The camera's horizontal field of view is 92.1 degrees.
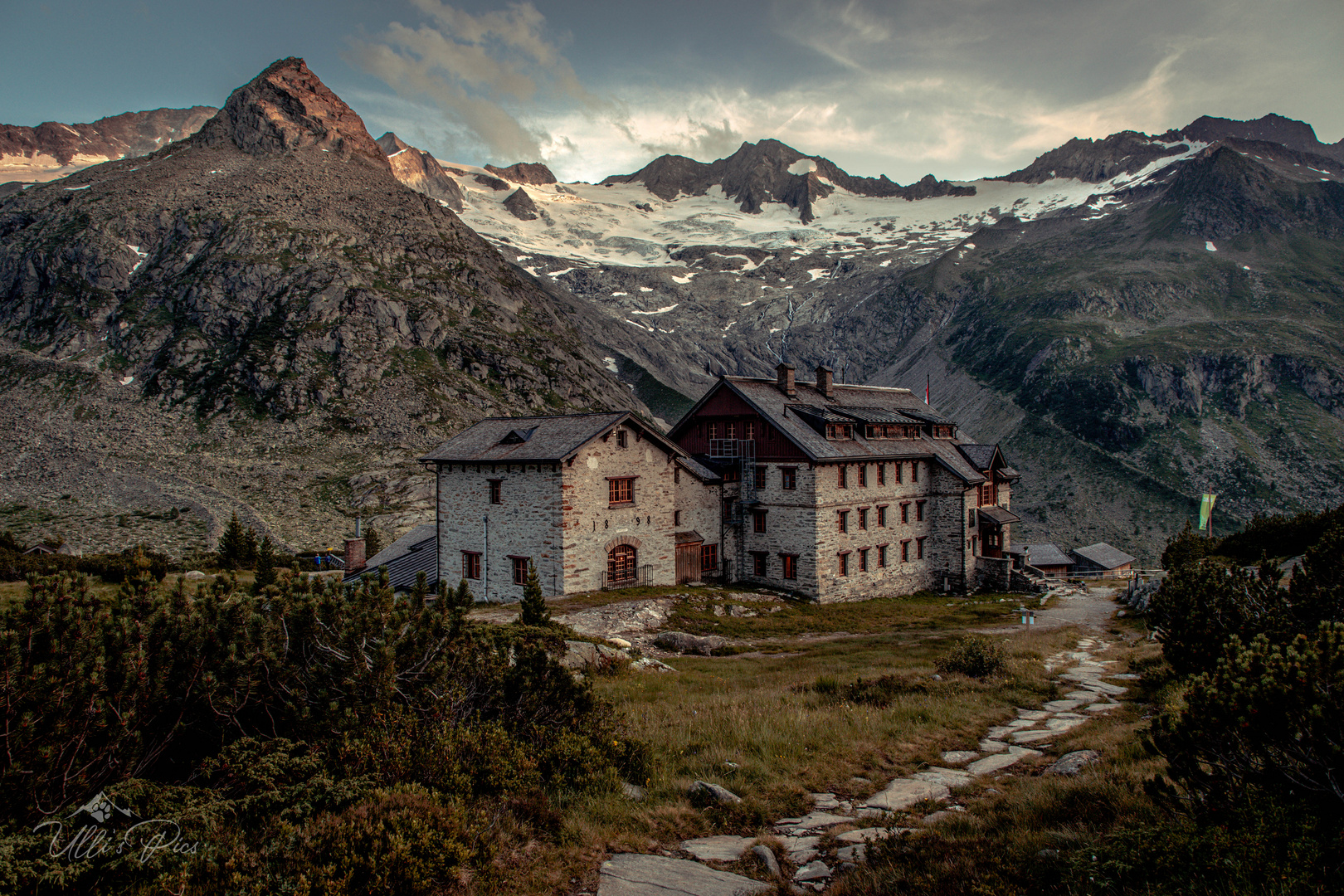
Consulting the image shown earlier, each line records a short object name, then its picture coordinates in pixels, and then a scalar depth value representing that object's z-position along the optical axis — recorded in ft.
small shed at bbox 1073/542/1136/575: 221.66
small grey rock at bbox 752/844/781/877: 22.64
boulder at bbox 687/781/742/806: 28.76
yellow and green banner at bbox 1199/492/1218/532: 172.05
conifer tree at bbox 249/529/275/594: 90.79
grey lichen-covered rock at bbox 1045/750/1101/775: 30.58
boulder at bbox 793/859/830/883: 22.22
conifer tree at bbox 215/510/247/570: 144.15
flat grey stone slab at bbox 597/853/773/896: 21.21
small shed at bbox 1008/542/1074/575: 207.10
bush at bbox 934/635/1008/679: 56.24
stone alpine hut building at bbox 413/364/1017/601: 101.91
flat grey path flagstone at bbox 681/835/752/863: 23.91
